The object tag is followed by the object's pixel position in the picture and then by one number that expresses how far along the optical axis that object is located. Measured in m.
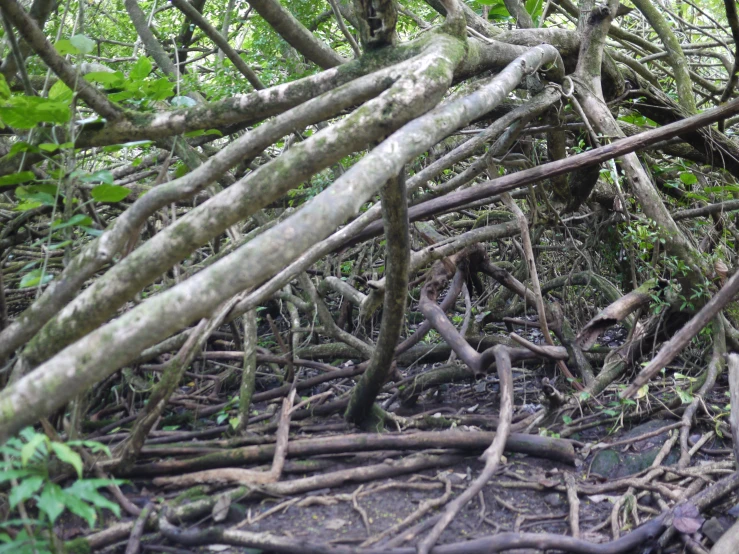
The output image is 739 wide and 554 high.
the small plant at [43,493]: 1.52
